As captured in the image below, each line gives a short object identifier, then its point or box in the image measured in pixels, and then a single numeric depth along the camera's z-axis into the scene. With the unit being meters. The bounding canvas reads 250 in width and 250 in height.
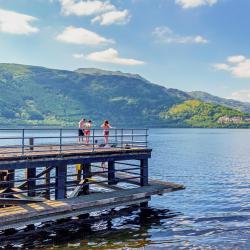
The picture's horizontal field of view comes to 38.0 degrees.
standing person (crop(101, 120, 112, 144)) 31.77
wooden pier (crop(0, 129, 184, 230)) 21.59
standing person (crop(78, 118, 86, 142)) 32.25
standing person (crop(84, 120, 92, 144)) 33.08
